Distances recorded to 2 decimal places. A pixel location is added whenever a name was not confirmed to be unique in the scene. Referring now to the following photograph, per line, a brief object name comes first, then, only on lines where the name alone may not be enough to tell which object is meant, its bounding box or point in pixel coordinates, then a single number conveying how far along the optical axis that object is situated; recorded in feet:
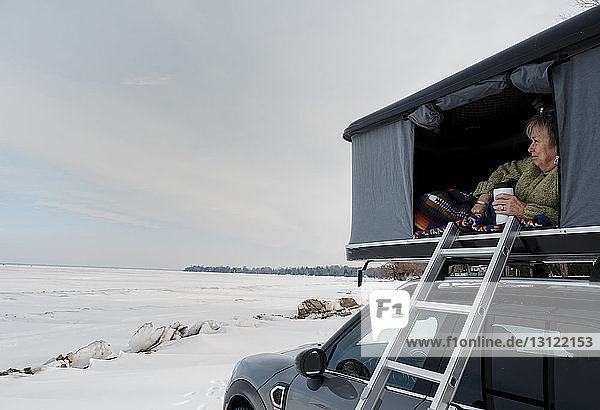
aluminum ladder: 6.89
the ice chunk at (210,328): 36.29
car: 6.15
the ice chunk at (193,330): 36.71
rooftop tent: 7.35
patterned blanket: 9.57
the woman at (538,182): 8.41
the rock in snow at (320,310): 50.69
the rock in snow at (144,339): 30.81
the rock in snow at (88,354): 26.04
